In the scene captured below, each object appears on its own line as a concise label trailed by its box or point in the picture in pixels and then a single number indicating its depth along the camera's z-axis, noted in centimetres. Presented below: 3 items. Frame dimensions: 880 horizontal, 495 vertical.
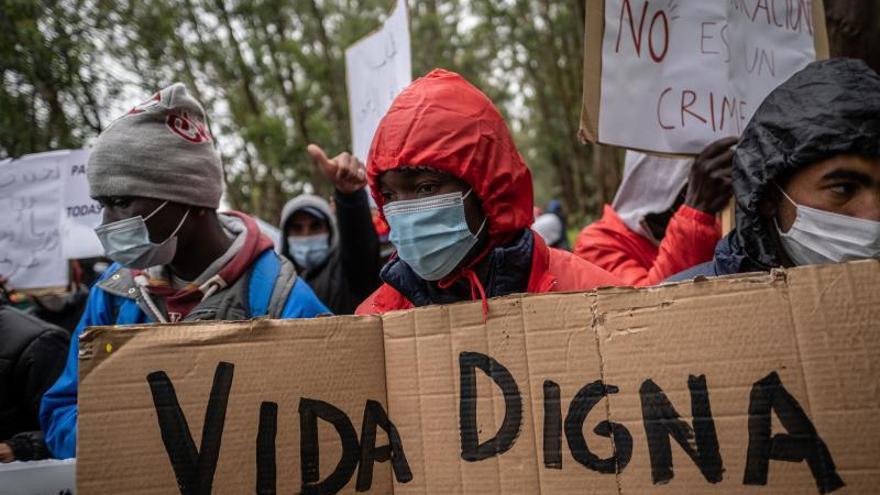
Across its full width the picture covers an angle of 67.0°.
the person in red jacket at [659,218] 199
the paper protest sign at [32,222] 359
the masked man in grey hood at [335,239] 256
